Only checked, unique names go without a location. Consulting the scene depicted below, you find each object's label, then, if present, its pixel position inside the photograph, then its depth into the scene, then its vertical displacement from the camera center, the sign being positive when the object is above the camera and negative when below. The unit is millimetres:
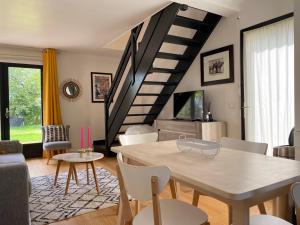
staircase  3281 +864
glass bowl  1512 -252
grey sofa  1783 -638
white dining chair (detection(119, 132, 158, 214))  2451 -298
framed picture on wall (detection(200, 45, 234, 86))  3445 +677
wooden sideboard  3385 -305
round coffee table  2787 -574
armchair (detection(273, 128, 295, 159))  2107 -400
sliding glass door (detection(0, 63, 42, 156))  4832 +205
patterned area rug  2346 -1018
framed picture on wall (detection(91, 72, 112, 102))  5734 +673
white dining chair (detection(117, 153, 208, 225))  1088 -454
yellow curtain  4996 +495
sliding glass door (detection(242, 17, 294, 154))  2738 +334
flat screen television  3756 +84
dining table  940 -315
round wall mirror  5395 +531
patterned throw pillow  4777 -442
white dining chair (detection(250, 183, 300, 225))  1217 -598
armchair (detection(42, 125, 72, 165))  4531 -576
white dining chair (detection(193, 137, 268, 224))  1724 -302
